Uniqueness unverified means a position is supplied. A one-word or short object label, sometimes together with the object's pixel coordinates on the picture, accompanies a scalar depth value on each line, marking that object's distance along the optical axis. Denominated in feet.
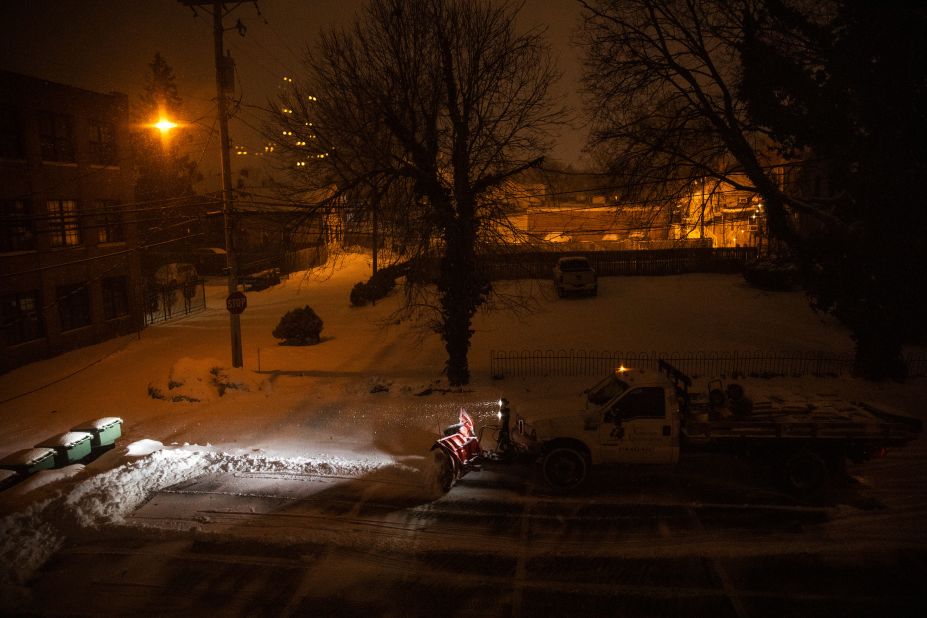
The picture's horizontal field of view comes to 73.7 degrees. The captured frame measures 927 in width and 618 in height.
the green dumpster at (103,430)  40.52
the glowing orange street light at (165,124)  55.01
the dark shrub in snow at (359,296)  96.99
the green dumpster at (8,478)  33.96
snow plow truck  31.04
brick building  72.74
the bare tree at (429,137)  50.75
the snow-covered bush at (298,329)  73.92
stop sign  56.95
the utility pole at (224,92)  55.83
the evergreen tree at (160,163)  164.55
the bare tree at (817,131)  44.57
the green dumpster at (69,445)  37.35
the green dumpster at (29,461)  35.04
